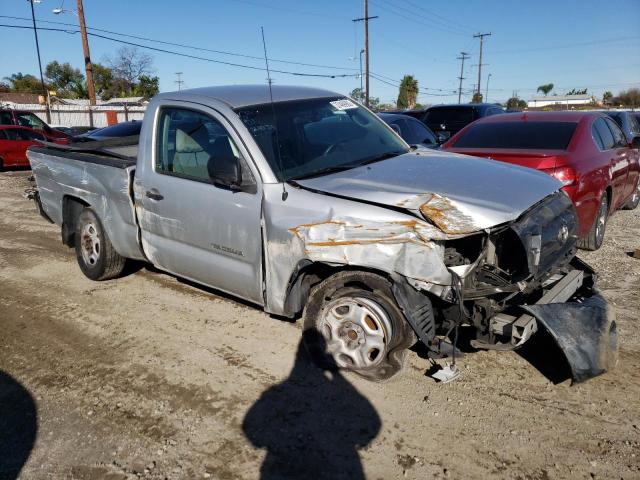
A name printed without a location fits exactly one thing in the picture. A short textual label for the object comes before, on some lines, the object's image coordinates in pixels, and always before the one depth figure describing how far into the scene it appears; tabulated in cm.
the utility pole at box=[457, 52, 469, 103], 7628
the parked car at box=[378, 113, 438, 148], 980
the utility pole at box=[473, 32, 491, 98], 6836
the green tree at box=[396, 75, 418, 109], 7481
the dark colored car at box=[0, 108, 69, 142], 1922
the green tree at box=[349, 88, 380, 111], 4560
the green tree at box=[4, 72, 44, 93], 6991
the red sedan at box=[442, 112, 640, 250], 529
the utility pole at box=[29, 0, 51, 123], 3188
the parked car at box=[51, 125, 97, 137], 2380
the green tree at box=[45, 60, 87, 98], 7119
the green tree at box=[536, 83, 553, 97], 11756
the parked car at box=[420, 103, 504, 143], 1395
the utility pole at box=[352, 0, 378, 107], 3712
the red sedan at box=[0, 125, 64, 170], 1605
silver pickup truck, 317
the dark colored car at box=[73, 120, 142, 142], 1173
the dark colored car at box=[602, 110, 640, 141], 1134
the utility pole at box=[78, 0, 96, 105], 2781
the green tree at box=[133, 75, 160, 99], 6271
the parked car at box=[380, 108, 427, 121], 1650
